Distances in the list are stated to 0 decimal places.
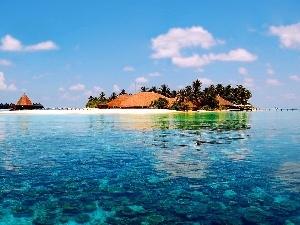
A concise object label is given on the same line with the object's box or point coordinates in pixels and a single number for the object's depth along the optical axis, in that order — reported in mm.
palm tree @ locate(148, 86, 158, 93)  133350
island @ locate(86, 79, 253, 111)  109375
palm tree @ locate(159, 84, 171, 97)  131788
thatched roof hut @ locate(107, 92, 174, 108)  111562
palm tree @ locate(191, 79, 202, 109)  112312
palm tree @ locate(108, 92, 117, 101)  133538
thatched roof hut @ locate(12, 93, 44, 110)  110375
